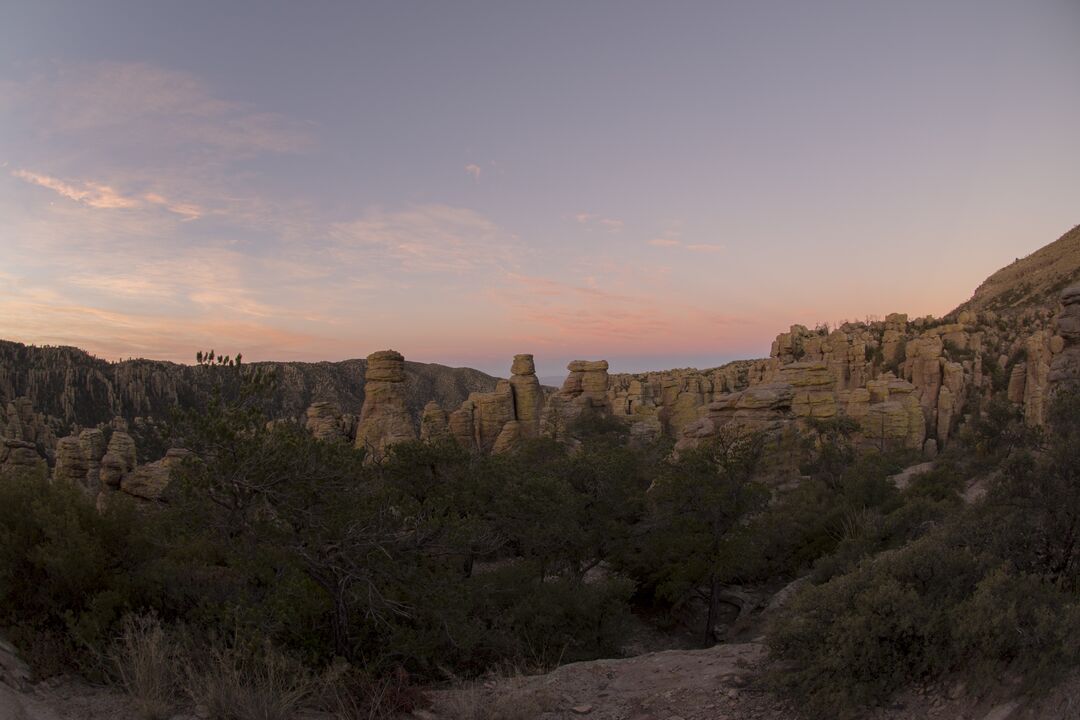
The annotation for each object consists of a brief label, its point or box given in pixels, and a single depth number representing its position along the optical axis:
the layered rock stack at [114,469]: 20.72
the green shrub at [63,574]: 7.18
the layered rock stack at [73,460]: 25.05
